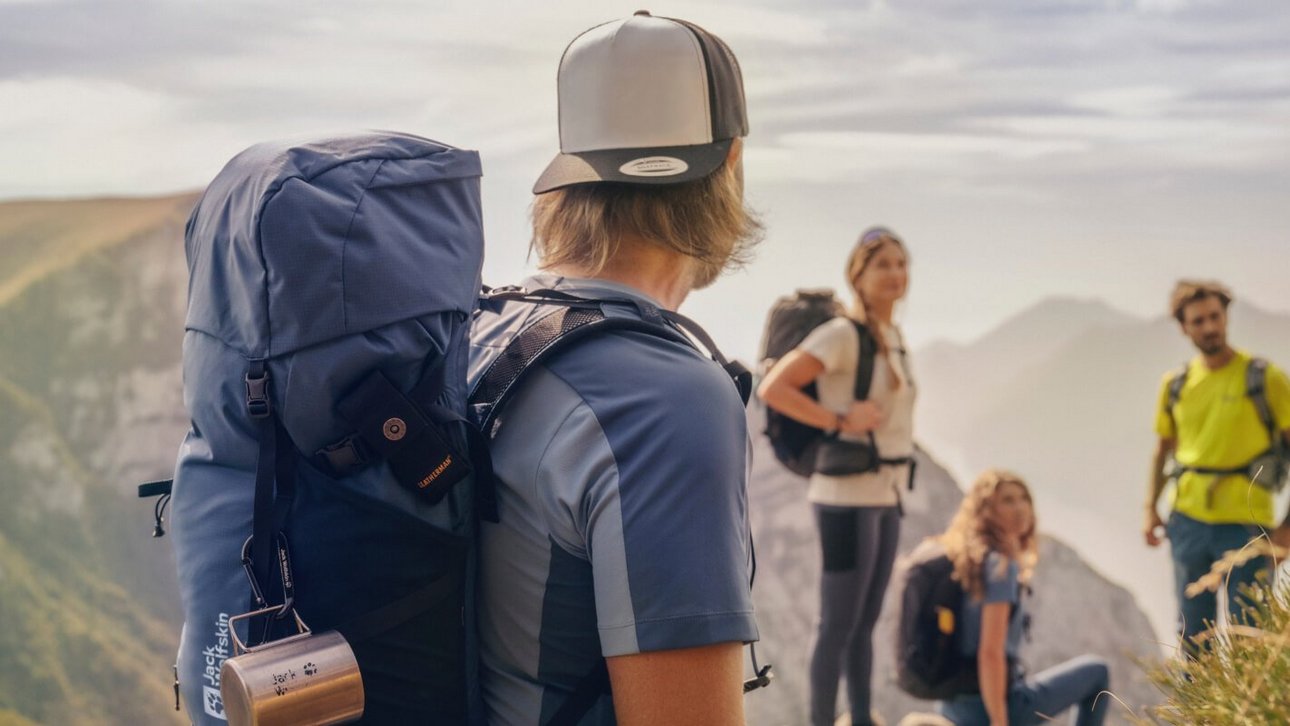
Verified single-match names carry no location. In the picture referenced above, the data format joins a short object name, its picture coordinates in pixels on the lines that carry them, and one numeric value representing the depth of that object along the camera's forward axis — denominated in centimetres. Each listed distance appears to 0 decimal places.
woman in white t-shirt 440
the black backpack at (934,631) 450
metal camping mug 118
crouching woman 443
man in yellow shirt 517
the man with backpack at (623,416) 118
